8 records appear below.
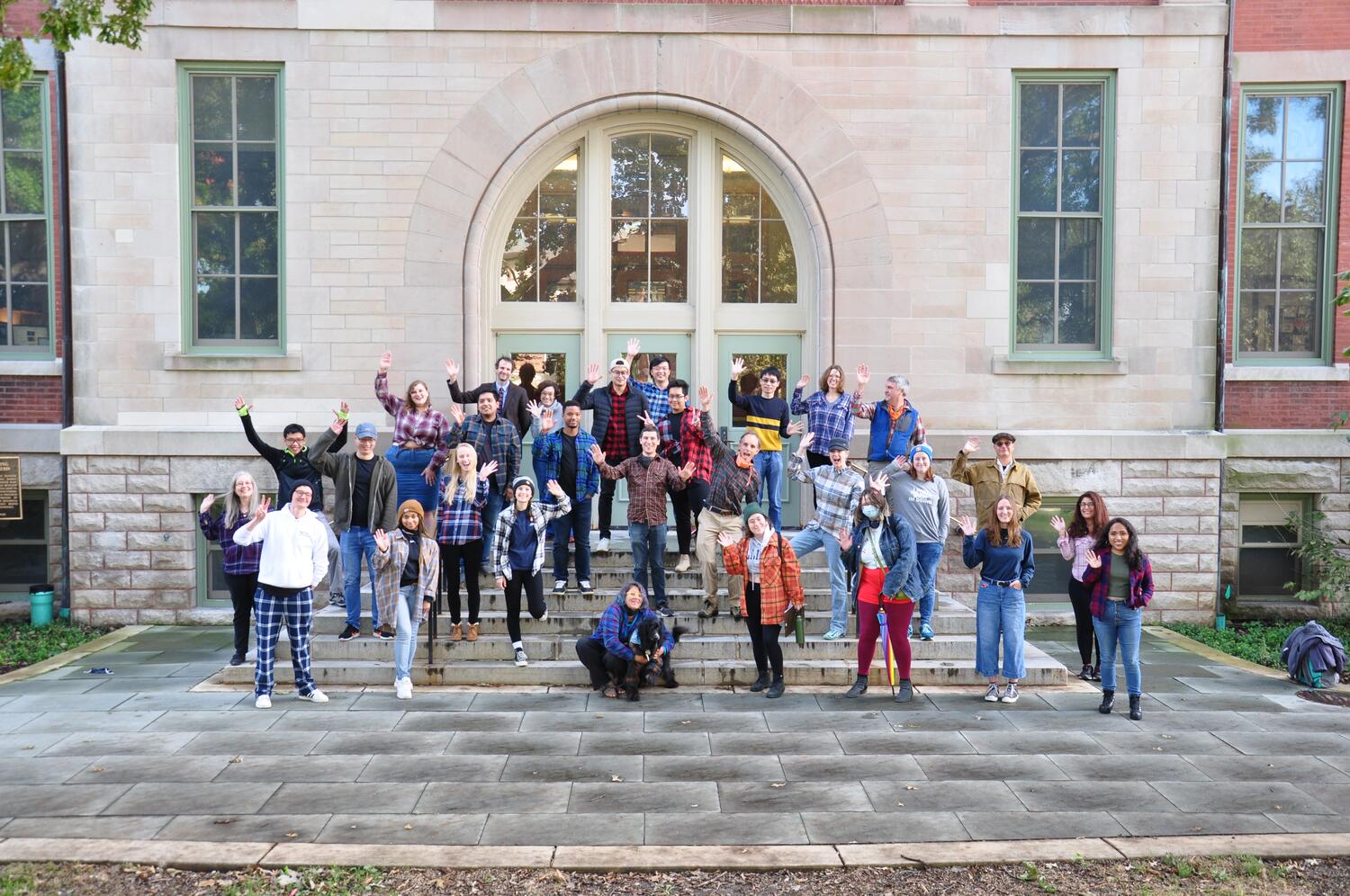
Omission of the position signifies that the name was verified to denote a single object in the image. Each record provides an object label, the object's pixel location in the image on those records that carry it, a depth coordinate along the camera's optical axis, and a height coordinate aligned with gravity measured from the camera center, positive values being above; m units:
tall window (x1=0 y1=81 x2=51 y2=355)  13.82 +2.07
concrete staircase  10.83 -2.52
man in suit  12.48 -0.02
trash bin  13.46 -2.52
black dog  10.25 -2.36
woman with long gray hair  10.73 -1.49
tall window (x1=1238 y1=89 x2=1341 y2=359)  14.09 +2.21
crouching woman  10.31 -2.21
